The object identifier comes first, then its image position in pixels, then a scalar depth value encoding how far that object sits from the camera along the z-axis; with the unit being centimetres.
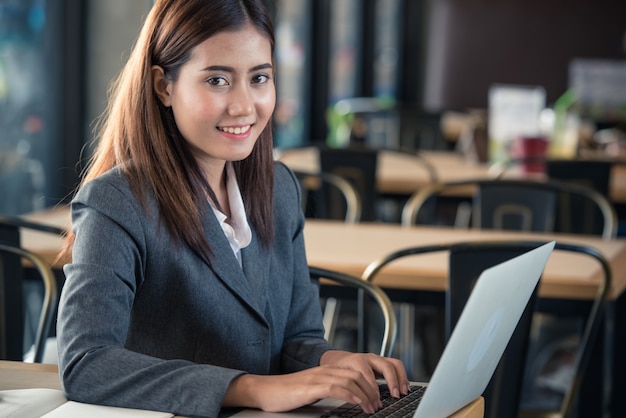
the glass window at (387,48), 959
